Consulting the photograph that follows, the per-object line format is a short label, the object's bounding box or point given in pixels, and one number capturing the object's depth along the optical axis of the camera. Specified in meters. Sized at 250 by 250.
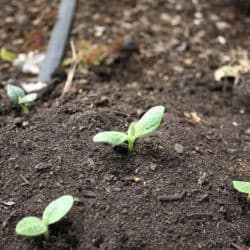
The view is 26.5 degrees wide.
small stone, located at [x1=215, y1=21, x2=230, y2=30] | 0.78
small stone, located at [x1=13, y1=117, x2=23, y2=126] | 0.51
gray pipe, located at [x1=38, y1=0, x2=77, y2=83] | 0.64
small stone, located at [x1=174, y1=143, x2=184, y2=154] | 0.47
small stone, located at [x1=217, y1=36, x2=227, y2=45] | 0.75
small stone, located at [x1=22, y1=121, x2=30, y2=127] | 0.50
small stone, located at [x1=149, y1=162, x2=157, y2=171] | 0.45
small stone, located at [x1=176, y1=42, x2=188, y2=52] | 0.73
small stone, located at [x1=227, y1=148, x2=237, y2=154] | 0.50
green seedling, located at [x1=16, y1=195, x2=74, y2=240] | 0.38
